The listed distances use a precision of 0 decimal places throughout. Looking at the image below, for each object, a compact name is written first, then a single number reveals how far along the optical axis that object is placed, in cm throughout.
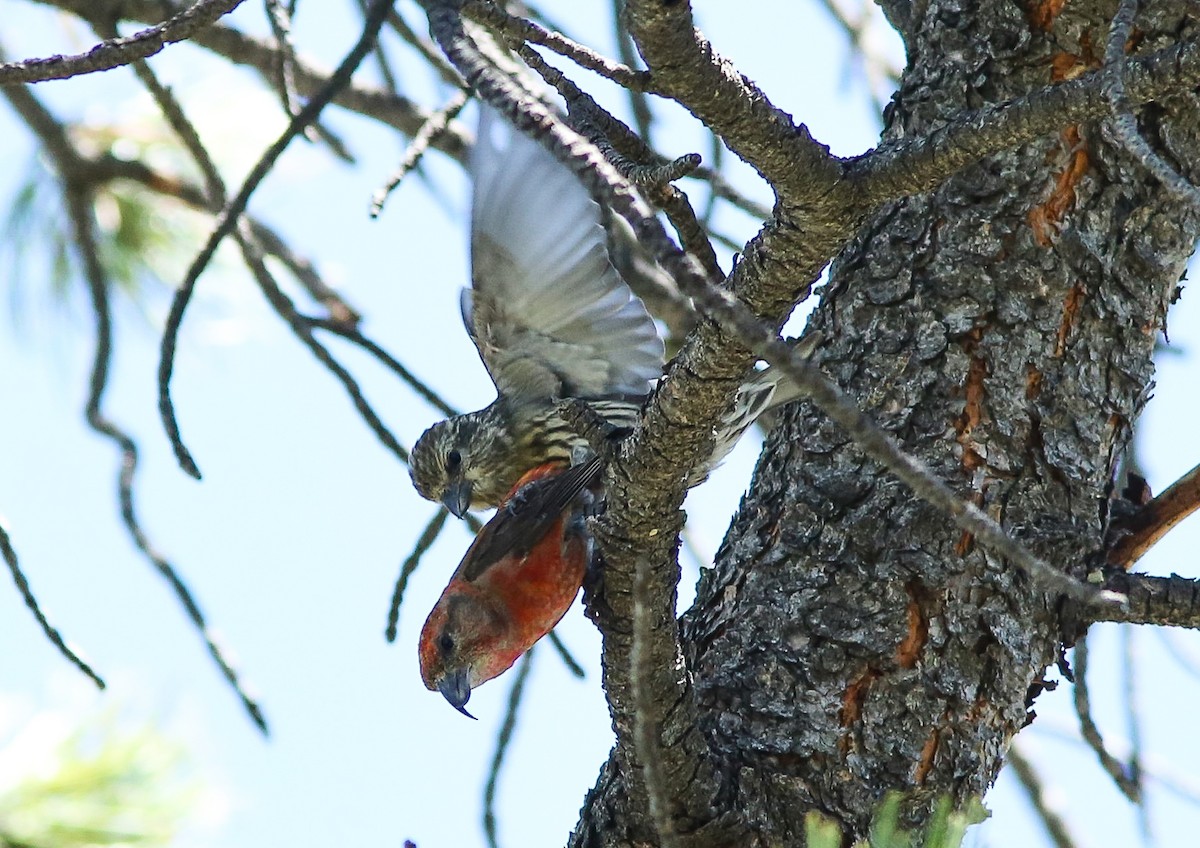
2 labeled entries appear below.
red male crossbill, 644
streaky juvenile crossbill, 833
